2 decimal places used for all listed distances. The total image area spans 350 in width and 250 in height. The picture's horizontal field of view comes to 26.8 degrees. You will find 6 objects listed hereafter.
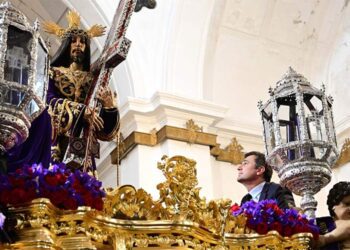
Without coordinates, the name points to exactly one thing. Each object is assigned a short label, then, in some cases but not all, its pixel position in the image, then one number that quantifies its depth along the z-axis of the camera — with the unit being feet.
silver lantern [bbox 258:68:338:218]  15.52
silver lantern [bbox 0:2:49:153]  11.92
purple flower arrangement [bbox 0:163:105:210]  11.49
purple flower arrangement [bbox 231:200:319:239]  13.64
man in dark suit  16.15
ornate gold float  11.28
